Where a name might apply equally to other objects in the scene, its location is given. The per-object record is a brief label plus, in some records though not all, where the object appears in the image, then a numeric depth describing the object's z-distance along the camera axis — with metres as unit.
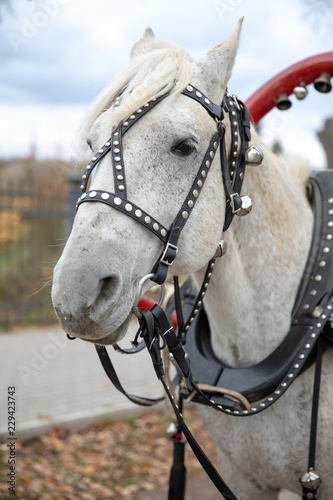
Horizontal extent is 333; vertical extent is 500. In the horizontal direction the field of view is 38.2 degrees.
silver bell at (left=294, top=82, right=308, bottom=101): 2.40
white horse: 1.45
